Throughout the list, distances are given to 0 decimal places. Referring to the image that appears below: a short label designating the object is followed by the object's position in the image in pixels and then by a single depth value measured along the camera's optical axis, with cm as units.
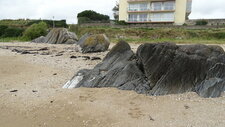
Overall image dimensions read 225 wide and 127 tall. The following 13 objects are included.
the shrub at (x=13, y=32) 4452
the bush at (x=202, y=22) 4022
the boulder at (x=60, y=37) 2742
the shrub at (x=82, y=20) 4668
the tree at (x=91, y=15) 5631
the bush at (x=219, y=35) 2996
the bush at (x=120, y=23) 4403
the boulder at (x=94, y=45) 1697
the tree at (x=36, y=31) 3622
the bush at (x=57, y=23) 4859
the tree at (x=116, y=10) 6012
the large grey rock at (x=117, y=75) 740
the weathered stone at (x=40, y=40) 3017
